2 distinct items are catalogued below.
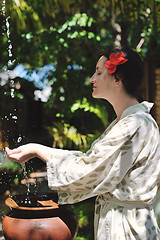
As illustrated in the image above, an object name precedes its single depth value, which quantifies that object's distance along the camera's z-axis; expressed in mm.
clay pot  1752
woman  1601
